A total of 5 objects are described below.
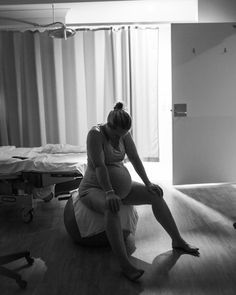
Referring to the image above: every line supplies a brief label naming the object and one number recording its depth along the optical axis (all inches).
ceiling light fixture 135.9
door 143.0
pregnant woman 79.6
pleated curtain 167.8
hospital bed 106.0
